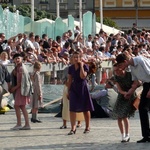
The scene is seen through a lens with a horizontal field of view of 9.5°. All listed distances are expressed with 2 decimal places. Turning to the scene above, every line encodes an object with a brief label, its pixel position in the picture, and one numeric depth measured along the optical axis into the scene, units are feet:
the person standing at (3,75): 67.74
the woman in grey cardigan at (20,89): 61.67
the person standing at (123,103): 52.49
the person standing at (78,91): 57.98
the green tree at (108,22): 250.41
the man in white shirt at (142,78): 51.39
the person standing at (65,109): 61.57
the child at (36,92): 66.28
